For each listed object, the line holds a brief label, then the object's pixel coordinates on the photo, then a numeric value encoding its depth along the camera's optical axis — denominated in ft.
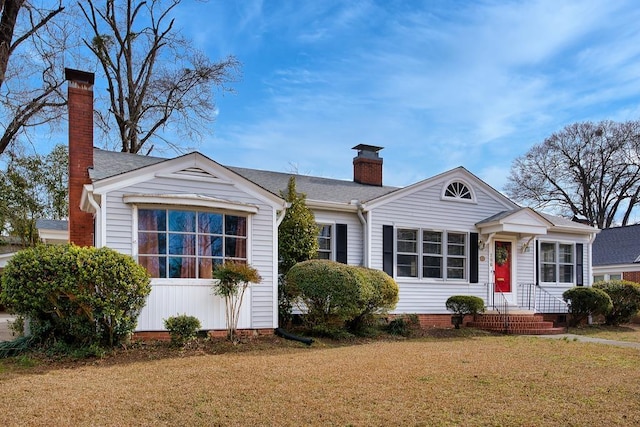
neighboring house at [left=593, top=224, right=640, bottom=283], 75.56
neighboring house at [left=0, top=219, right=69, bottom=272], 61.90
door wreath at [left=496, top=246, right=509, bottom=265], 51.75
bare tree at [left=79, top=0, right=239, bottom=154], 79.05
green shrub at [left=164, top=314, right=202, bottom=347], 31.35
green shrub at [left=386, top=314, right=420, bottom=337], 41.86
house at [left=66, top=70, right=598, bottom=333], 33.53
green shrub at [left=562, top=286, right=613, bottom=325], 50.42
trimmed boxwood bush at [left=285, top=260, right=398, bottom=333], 36.47
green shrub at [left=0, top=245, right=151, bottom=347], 27.45
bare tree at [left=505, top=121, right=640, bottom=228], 118.93
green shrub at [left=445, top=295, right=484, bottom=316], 46.57
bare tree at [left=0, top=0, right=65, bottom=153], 43.32
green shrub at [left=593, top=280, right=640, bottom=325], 53.26
